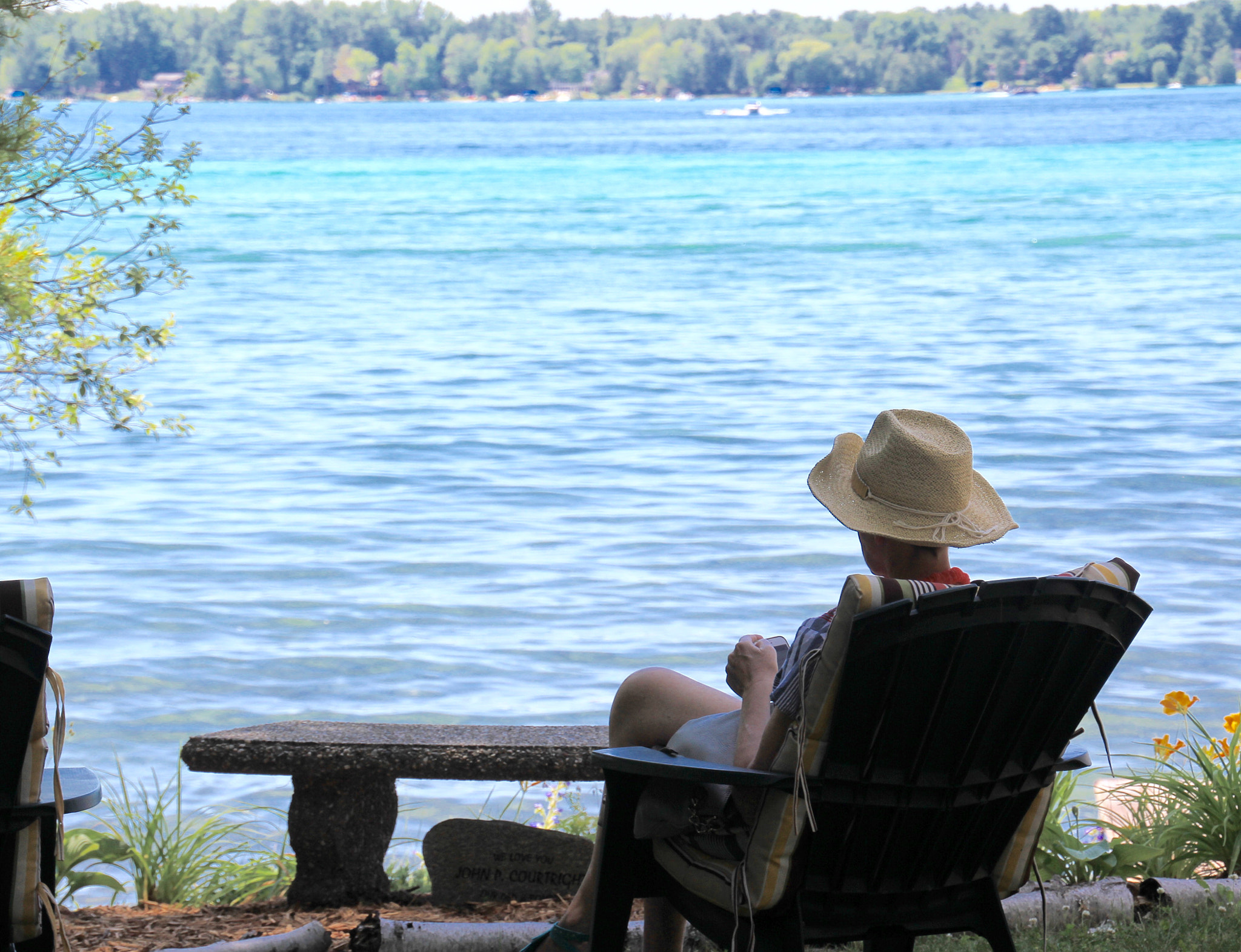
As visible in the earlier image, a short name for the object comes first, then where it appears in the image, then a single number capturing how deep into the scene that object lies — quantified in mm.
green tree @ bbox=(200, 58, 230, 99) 191612
